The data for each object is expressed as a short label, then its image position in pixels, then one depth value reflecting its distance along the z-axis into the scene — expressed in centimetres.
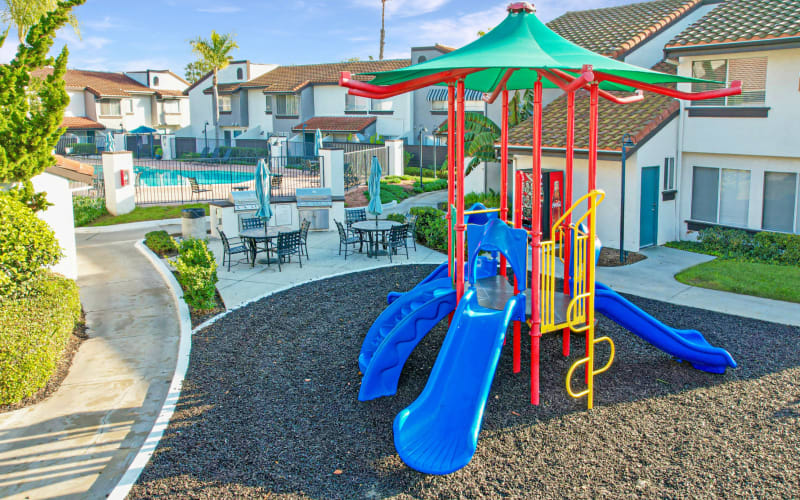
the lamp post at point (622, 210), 1639
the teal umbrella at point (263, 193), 1739
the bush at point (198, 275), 1212
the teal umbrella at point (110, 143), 2657
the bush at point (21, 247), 1045
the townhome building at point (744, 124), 1652
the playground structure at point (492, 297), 717
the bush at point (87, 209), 2305
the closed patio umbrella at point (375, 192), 1814
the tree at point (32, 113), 1160
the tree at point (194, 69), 9066
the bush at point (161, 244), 1856
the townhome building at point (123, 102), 5988
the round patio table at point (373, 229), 1692
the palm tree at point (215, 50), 5922
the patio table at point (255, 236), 1614
